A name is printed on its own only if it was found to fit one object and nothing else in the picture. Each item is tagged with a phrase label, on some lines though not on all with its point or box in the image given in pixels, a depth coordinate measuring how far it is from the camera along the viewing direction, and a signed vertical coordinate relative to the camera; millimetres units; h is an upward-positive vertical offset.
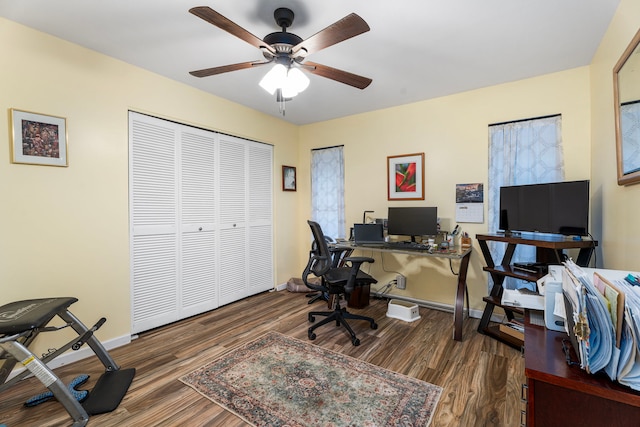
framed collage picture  2006 +554
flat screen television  2197 +25
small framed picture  4266 +525
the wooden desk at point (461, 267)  2570 -558
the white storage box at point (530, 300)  1313 -432
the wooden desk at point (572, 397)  773 -558
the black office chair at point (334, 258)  3102 -572
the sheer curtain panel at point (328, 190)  4117 +330
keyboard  2996 -392
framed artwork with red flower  3471 +445
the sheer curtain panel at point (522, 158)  2719 +540
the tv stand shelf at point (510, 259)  2170 -438
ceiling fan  1449 +1027
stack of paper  757 -340
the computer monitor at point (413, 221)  3189 -121
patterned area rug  1645 -1216
